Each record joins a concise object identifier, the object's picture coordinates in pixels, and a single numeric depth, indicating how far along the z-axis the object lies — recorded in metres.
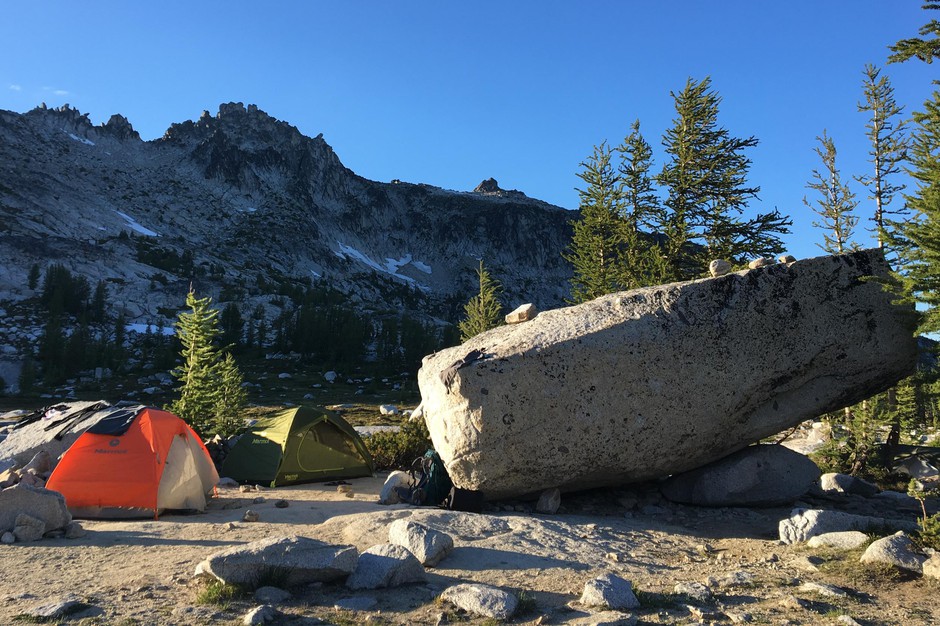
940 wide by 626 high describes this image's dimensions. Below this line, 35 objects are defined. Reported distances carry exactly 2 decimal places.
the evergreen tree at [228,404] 20.33
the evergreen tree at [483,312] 25.92
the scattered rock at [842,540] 8.77
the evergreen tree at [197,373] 19.48
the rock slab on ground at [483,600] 6.16
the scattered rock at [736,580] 7.45
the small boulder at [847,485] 14.27
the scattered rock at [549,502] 11.87
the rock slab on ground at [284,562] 6.76
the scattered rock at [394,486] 12.80
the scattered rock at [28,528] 8.86
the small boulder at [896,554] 7.74
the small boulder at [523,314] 13.61
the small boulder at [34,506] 9.23
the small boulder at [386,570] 6.96
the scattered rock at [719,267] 12.80
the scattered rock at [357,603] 6.32
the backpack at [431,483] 12.39
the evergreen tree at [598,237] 23.23
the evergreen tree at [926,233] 9.47
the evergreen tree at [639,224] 20.77
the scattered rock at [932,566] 7.46
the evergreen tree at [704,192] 20.20
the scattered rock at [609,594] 6.50
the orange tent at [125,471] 11.05
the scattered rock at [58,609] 5.73
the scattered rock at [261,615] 5.72
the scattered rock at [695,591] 6.91
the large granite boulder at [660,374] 11.09
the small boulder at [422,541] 8.02
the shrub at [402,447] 18.31
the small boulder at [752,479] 12.29
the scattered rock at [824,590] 6.90
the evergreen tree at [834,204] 23.28
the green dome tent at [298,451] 15.62
